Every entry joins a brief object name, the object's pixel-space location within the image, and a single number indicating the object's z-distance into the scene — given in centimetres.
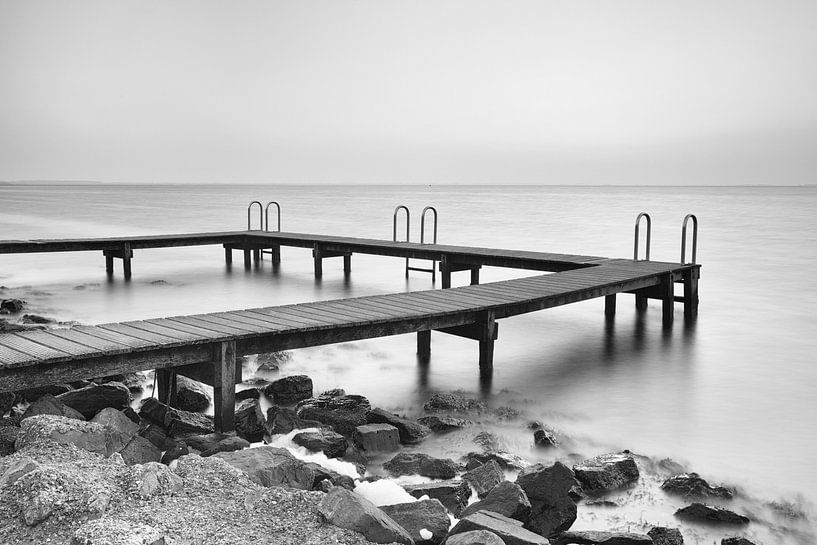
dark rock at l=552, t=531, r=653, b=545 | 387
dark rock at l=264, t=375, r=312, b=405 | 660
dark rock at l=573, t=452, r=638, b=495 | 483
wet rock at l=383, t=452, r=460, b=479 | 491
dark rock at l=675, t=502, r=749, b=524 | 446
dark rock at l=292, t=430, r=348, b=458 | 523
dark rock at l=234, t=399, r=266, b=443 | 548
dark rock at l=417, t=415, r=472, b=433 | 600
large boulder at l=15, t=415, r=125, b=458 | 432
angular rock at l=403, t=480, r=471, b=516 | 430
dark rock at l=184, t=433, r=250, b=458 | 484
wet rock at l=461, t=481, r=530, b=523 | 403
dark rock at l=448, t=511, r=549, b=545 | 350
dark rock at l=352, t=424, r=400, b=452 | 541
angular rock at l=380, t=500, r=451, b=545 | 377
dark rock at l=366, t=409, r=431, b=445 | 570
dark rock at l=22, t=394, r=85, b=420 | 504
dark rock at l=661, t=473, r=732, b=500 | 488
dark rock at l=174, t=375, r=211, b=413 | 612
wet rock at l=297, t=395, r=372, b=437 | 585
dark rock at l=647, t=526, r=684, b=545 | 406
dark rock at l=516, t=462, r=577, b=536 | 414
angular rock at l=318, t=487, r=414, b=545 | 346
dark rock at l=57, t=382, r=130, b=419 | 554
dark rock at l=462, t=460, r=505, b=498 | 458
